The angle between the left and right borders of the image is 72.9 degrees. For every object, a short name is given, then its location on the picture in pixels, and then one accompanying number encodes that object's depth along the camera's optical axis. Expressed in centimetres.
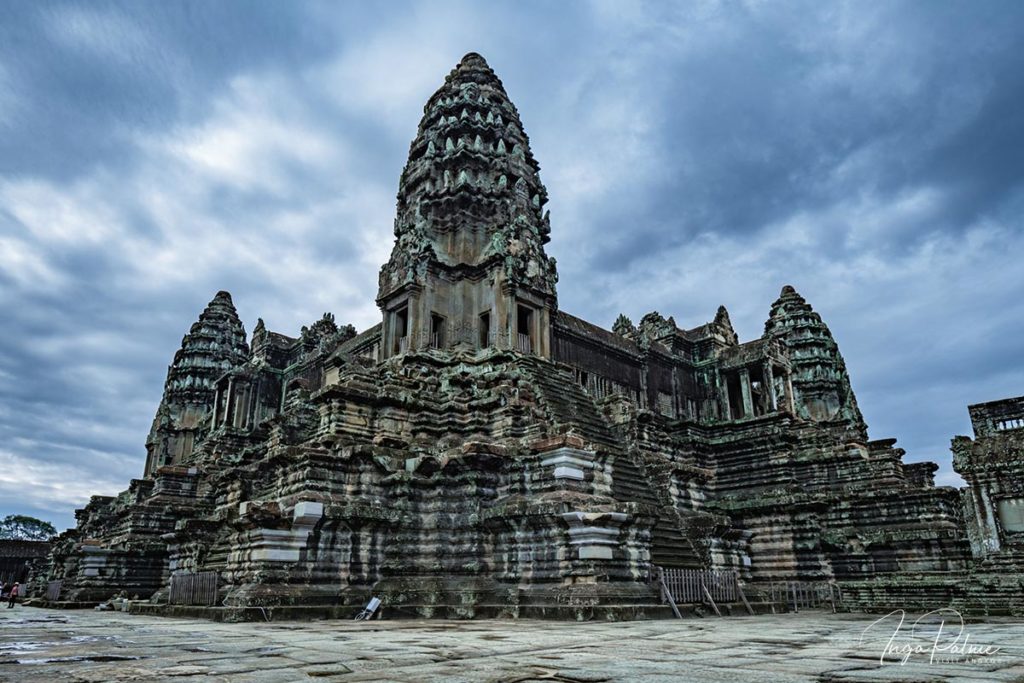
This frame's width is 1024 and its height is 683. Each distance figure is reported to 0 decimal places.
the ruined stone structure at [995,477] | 3294
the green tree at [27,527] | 11712
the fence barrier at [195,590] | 1962
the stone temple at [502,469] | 1984
